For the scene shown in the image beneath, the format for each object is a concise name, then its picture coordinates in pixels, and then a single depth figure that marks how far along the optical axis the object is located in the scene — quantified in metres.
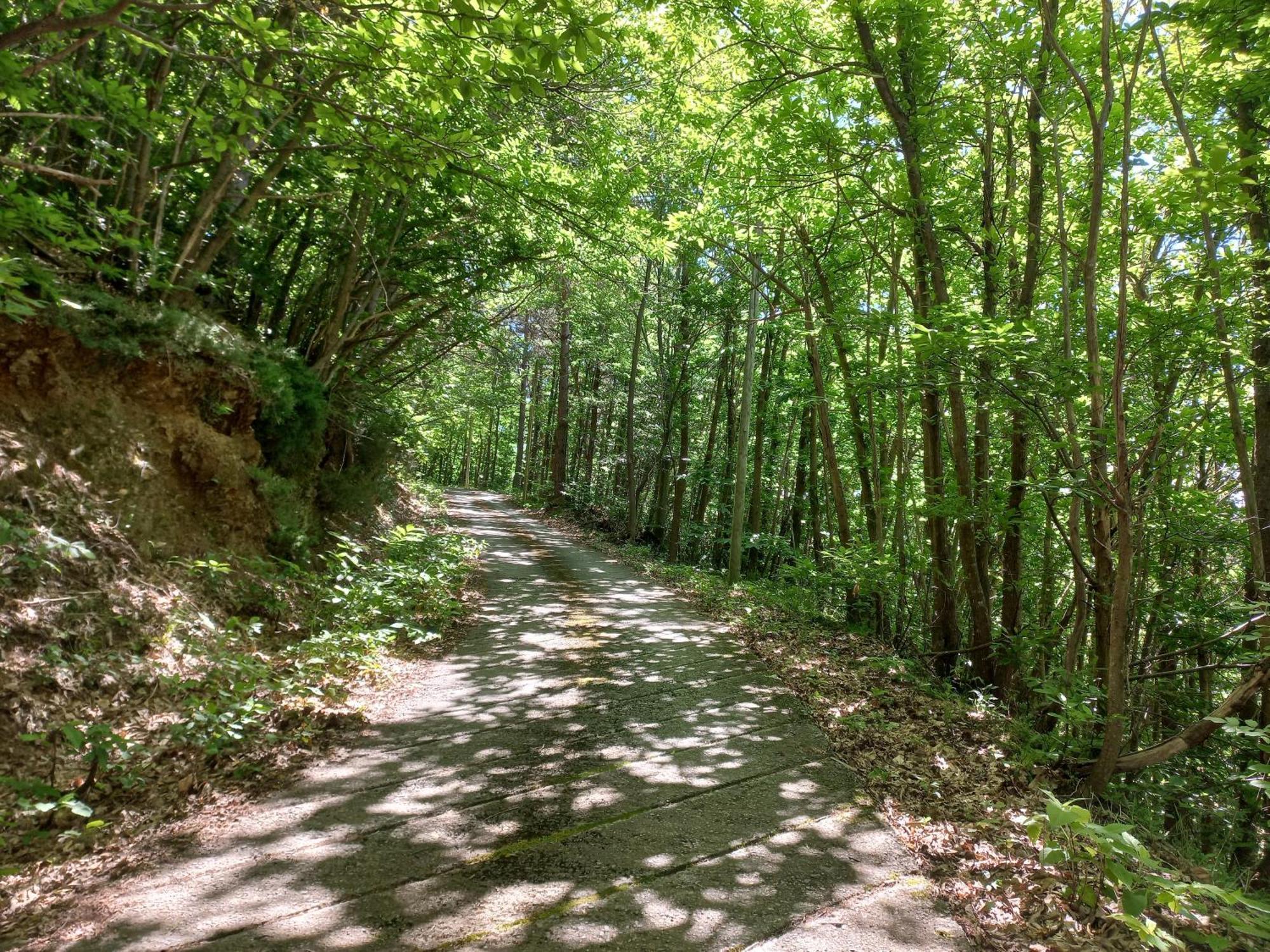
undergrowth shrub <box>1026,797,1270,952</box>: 2.29
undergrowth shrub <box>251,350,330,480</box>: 7.01
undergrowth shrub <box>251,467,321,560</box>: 6.95
